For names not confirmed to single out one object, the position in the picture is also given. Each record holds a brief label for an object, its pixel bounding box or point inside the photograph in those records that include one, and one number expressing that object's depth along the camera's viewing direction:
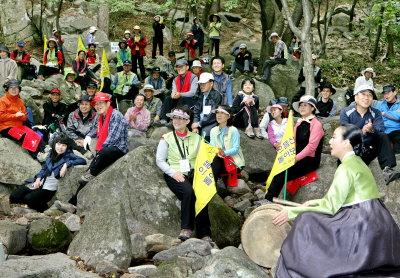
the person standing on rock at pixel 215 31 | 18.64
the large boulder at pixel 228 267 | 4.96
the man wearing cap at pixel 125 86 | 13.79
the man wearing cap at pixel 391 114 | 8.88
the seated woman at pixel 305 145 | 7.15
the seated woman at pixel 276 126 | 9.42
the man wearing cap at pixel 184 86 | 10.12
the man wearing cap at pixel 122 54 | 17.15
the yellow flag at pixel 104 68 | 14.95
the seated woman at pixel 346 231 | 4.28
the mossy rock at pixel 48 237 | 6.30
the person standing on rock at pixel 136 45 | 17.66
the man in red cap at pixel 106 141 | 7.80
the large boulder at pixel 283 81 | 16.03
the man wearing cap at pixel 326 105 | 11.50
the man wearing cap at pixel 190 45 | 18.86
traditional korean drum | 5.73
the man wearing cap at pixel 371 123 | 7.65
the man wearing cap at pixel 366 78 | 14.11
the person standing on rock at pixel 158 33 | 19.01
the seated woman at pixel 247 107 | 9.97
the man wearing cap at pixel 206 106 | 9.21
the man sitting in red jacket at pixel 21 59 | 15.34
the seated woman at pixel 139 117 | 10.64
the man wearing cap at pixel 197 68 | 11.13
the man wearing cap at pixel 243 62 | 16.33
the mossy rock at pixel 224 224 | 6.98
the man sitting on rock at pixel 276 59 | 15.99
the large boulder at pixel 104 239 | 5.67
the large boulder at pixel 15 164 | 8.87
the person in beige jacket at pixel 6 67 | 12.62
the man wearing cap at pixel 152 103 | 11.62
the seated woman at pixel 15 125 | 9.26
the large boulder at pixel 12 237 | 6.07
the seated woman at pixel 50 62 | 16.11
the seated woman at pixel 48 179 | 7.86
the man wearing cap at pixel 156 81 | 13.84
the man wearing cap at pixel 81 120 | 9.91
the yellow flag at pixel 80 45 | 16.11
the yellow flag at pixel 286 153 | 6.88
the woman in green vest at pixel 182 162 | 6.88
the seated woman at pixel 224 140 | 7.88
